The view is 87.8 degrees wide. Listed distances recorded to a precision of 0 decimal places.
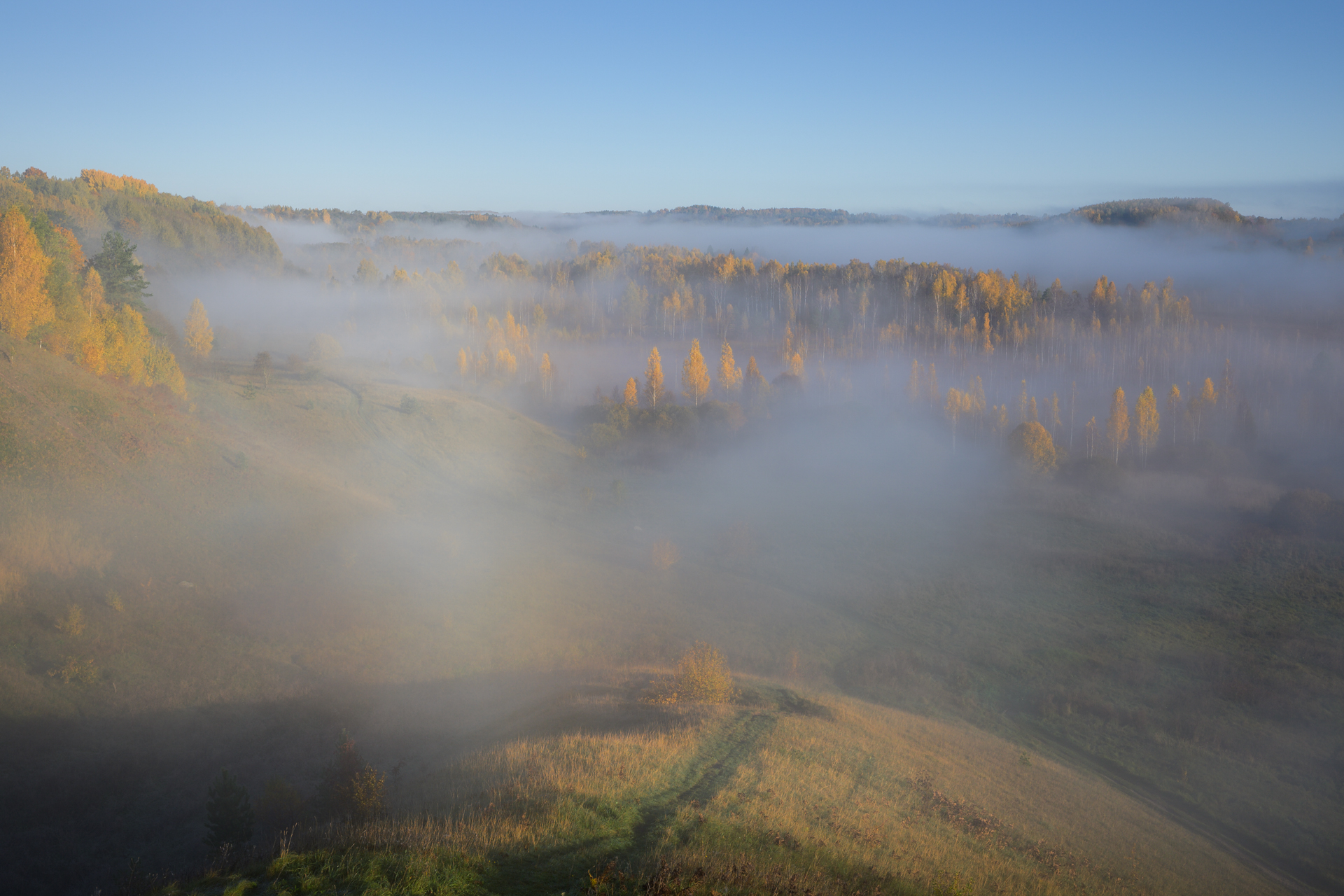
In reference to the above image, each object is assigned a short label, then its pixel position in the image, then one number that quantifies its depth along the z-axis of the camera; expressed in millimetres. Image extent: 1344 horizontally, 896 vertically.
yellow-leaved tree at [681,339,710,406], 153625
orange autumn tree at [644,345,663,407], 143750
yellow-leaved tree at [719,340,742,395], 162500
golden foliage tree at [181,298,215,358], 107750
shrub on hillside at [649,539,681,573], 69688
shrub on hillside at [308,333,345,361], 129750
